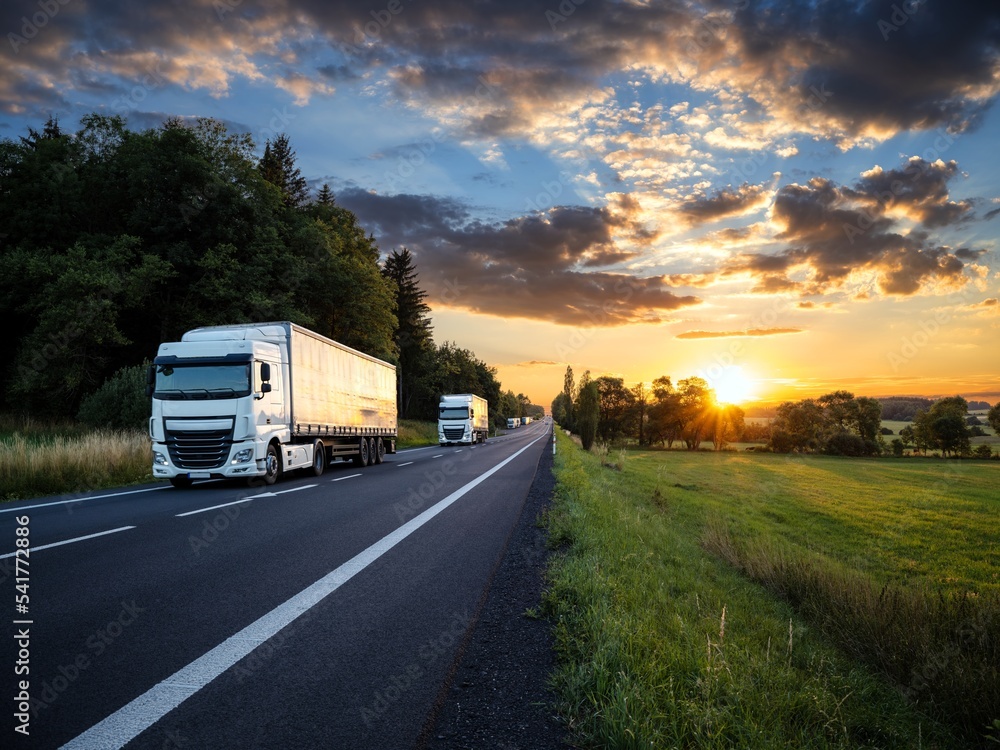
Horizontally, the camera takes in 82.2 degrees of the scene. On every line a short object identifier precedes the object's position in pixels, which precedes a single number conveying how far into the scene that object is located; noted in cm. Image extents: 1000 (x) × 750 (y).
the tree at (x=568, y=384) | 12036
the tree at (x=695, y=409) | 9158
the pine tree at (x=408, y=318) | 7112
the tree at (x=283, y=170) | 5497
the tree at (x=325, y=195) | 6584
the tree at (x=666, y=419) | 9575
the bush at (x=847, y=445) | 6931
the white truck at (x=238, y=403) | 1339
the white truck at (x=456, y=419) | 4234
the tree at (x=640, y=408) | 9869
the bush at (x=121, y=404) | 2219
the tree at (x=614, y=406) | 10462
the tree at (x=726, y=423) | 8938
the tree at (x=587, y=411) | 4550
